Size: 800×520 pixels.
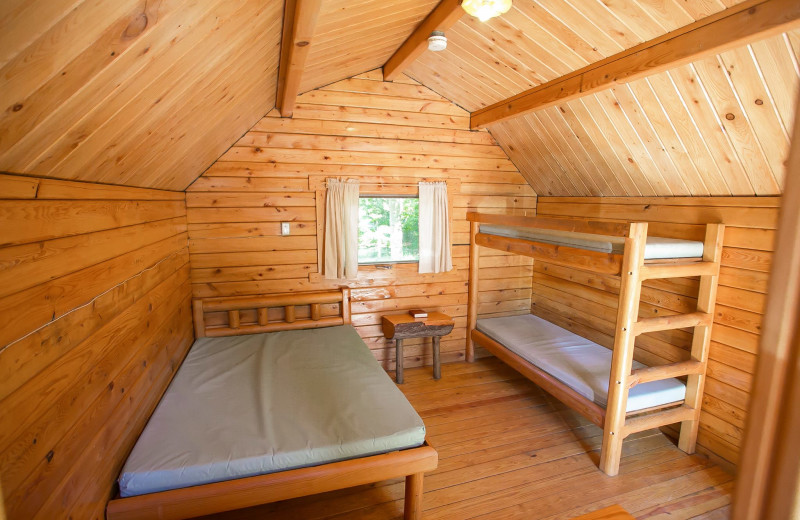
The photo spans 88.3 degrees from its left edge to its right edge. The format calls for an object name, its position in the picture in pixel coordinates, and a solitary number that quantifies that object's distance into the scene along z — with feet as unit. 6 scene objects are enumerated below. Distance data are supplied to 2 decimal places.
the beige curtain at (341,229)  11.84
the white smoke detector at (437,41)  7.93
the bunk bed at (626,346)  7.90
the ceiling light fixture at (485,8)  6.29
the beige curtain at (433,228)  12.81
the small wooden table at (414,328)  11.93
